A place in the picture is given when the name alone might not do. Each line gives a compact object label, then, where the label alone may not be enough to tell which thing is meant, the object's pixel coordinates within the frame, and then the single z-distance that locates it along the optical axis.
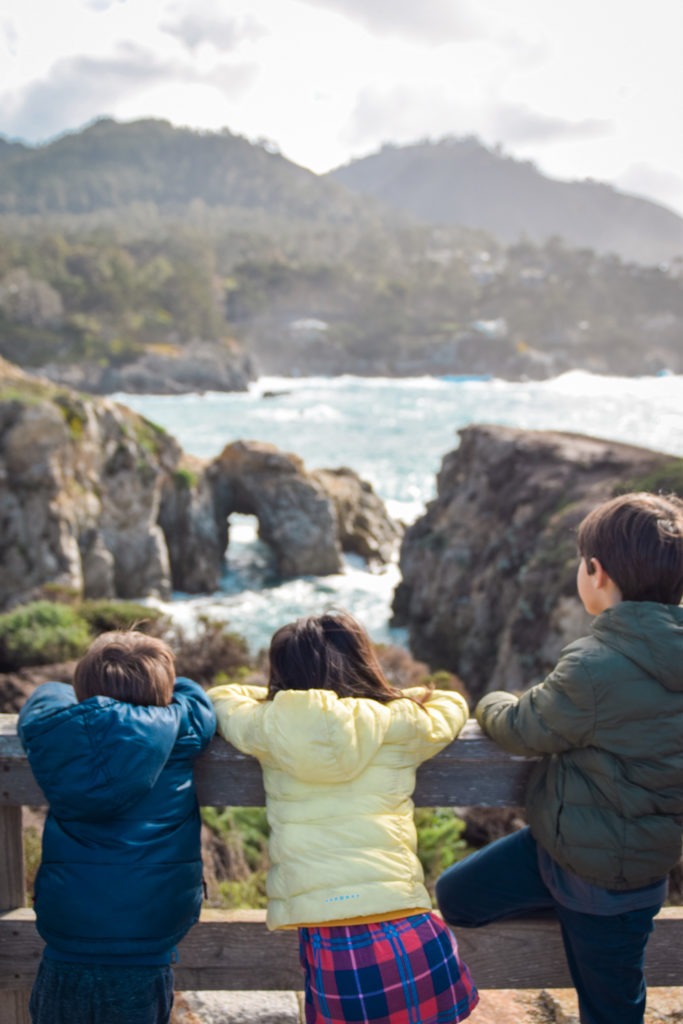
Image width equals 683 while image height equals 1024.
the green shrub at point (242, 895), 4.29
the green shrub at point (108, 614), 11.14
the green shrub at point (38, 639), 9.88
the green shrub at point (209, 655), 9.67
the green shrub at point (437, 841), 5.12
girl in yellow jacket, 2.06
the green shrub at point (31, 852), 3.99
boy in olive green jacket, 2.15
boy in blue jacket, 2.11
